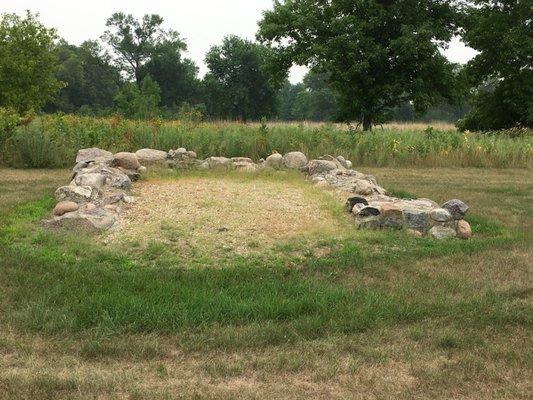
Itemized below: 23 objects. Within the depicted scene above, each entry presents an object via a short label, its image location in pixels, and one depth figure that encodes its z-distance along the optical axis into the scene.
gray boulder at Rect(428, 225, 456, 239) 6.33
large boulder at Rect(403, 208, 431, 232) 6.50
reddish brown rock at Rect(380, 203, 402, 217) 6.60
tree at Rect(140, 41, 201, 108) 54.12
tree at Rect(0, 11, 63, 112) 25.53
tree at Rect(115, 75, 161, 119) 28.60
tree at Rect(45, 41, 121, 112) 53.86
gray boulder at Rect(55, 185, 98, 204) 7.05
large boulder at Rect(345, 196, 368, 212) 7.12
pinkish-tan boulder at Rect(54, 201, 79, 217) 6.58
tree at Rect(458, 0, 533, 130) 21.64
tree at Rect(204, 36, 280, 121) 48.56
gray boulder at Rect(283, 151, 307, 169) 10.73
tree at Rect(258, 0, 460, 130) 19.94
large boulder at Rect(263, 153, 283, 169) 10.81
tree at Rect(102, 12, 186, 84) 57.34
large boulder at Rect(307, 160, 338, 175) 10.02
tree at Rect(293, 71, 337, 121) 65.56
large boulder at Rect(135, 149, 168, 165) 10.49
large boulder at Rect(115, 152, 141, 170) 9.20
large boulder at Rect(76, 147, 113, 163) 9.57
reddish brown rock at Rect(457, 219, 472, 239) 6.41
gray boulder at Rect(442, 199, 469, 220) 6.62
